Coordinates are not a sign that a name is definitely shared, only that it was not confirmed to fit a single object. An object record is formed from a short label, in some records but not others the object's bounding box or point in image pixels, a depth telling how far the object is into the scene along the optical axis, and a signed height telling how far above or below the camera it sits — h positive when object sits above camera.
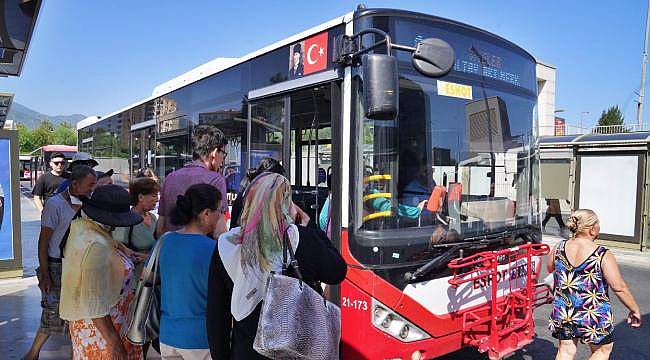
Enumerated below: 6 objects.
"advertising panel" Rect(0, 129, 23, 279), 7.49 -0.82
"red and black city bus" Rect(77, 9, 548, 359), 3.32 -0.05
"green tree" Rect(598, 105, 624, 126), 51.91 +5.15
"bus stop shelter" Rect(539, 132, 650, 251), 11.68 -0.43
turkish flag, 3.80 +0.88
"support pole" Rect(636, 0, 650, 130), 25.20 +3.98
